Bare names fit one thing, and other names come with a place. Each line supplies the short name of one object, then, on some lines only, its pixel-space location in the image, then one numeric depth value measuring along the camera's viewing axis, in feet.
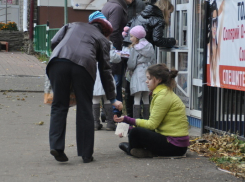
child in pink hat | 38.72
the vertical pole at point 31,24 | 109.75
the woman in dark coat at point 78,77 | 26.81
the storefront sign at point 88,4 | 110.15
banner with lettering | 30.28
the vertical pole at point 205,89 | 35.07
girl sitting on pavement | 28.49
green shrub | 116.39
